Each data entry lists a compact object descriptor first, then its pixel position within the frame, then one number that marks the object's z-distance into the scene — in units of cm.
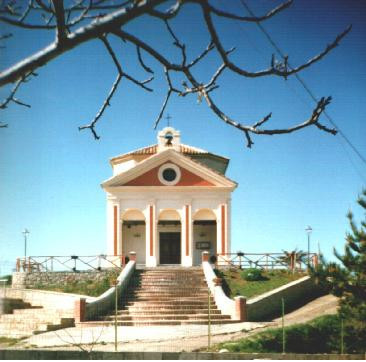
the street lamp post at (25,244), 2825
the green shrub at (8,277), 2940
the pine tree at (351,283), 1299
